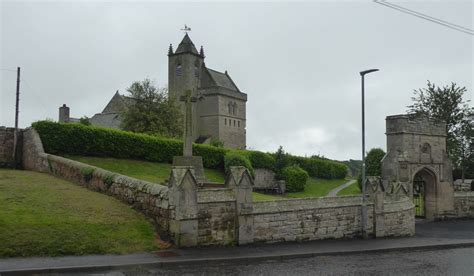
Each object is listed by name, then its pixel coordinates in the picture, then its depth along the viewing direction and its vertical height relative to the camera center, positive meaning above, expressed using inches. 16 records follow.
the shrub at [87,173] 735.5 -10.0
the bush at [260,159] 1568.7 +33.8
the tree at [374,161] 1391.5 +27.7
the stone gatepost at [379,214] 737.6 -73.2
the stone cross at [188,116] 901.5 +105.4
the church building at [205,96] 2775.6 +460.3
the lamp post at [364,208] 716.7 -61.5
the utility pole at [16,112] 1050.1 +139.2
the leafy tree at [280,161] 1609.3 +28.5
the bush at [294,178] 1545.3 -31.6
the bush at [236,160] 1385.1 +26.2
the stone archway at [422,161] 1069.1 +21.9
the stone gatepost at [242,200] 579.5 -41.1
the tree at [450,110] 1502.2 +205.0
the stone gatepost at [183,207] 533.0 -46.6
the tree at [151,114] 1892.2 +232.9
